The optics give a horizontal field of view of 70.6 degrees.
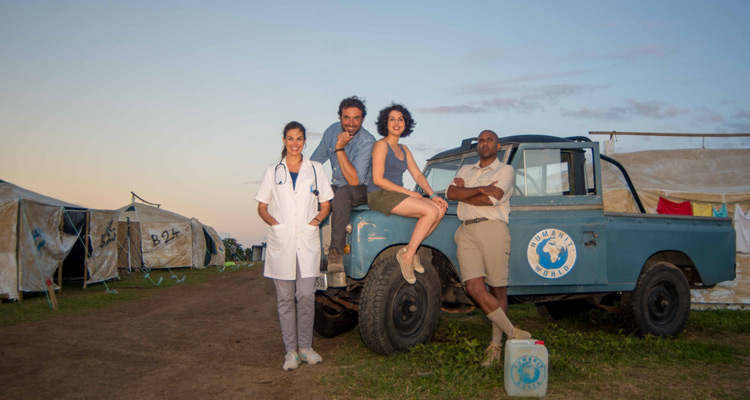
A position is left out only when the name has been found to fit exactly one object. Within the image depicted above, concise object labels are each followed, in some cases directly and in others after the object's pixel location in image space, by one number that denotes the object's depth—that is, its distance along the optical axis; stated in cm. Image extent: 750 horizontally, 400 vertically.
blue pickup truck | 484
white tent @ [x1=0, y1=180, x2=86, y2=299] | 1173
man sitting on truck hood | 489
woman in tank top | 475
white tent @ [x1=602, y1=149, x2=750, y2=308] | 984
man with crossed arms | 461
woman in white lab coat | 477
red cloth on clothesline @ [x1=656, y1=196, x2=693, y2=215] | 1043
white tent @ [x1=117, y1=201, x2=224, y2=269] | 2261
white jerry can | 379
